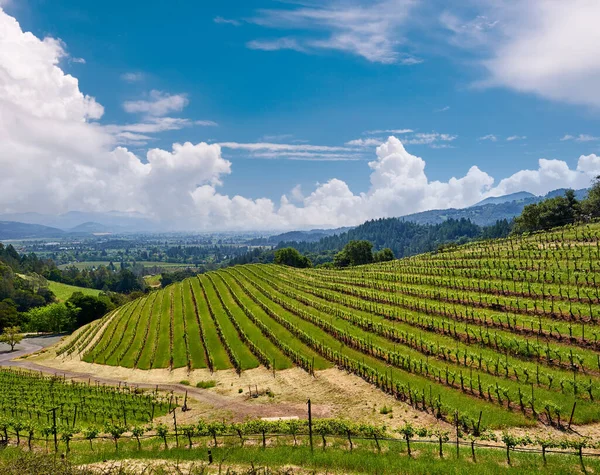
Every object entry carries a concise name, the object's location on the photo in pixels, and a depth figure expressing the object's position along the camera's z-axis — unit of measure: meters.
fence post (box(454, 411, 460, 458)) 22.06
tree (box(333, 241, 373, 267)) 180.00
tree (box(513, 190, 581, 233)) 120.25
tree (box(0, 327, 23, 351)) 98.69
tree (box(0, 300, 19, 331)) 120.44
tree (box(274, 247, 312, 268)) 182.75
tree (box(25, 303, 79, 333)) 120.31
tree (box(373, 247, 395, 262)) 176.59
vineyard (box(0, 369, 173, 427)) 37.41
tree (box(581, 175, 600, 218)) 121.03
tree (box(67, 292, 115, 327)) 129.50
